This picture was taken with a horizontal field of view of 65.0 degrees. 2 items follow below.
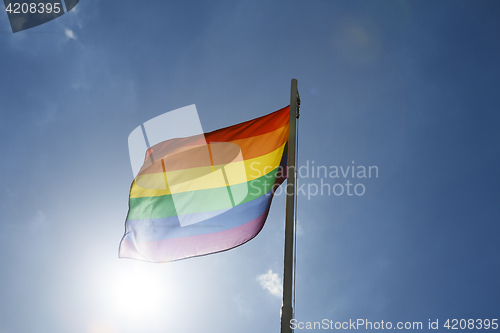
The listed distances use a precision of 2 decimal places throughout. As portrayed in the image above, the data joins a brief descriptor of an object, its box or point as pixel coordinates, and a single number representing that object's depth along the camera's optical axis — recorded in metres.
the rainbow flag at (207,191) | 9.49
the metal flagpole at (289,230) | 5.96
